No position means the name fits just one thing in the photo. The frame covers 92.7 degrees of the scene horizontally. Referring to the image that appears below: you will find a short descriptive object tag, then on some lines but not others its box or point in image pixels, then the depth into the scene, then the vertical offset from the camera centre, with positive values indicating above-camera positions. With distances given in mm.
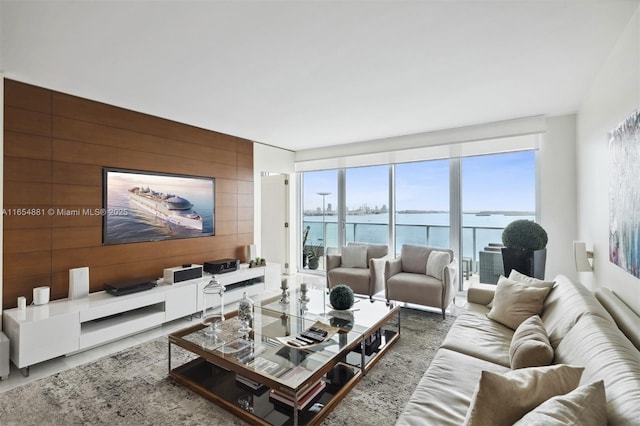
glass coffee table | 1916 -1000
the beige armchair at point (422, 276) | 3689 -815
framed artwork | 1872 +126
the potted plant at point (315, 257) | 6465 -890
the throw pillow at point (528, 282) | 2518 -590
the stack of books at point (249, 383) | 2183 -1214
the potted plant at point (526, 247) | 3514 -384
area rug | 1981 -1304
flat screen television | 3500 +133
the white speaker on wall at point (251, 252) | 5027 -601
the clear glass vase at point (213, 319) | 2467 -884
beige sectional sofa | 1139 -743
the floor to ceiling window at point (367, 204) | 5469 +197
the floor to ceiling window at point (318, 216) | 6148 -18
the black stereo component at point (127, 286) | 3193 -755
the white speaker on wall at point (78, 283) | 3049 -667
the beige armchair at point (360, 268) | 4281 -800
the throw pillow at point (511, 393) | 1105 -680
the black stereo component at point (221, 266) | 4234 -709
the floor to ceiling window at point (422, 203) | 4891 +189
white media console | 2506 -984
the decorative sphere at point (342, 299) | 3000 -824
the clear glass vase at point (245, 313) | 2538 -812
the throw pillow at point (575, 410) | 948 -633
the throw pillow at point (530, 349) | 1646 -754
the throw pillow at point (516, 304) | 2408 -729
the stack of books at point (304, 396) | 1948 -1191
